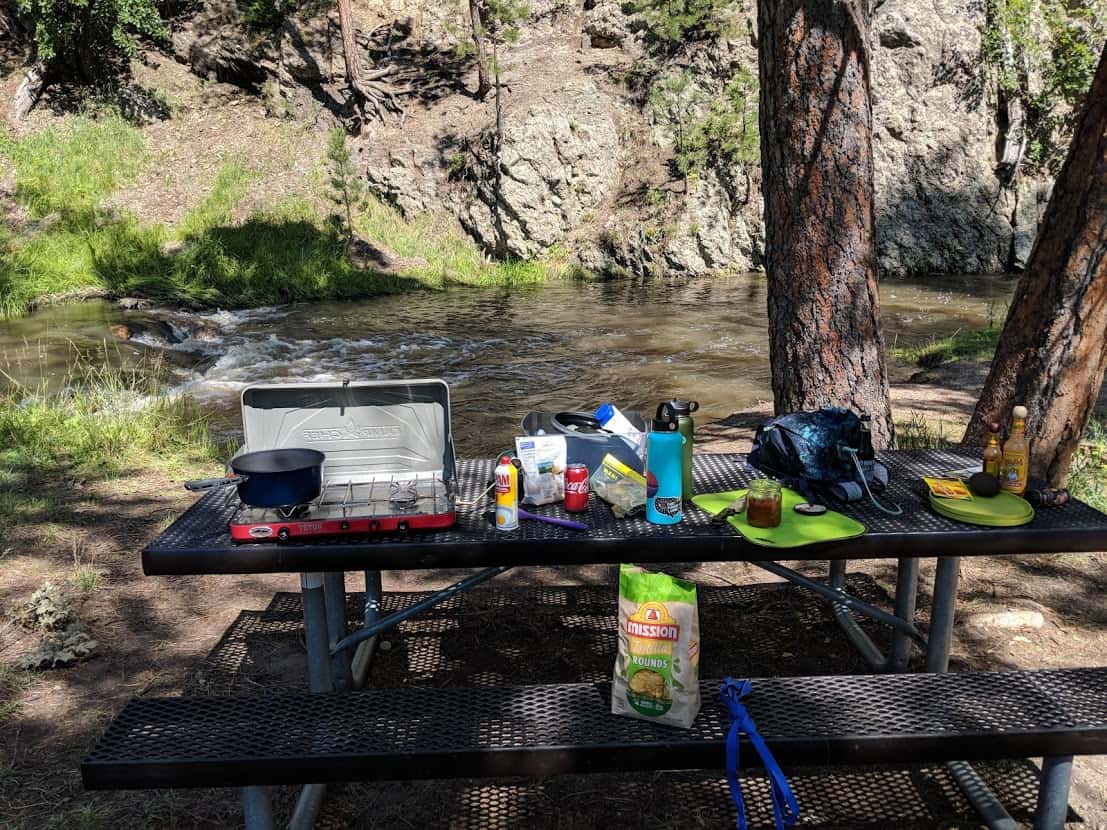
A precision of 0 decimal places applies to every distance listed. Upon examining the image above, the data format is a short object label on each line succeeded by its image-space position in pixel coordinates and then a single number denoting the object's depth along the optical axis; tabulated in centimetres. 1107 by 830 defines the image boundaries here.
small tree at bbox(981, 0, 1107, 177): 1747
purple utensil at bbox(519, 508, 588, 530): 222
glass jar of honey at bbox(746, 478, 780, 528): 223
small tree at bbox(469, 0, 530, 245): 1842
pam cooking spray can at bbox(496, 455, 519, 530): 219
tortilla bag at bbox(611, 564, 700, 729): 184
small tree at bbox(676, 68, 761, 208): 1812
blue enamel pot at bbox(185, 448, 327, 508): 211
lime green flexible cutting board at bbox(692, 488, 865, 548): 213
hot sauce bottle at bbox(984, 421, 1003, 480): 251
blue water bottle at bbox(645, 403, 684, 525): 226
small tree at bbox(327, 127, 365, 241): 1698
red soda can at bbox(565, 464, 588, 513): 236
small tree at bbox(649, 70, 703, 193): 1886
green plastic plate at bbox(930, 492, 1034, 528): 224
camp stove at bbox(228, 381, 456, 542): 248
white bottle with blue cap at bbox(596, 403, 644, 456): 252
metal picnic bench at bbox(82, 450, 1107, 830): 177
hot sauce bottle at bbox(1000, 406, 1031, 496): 245
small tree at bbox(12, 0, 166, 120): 1839
